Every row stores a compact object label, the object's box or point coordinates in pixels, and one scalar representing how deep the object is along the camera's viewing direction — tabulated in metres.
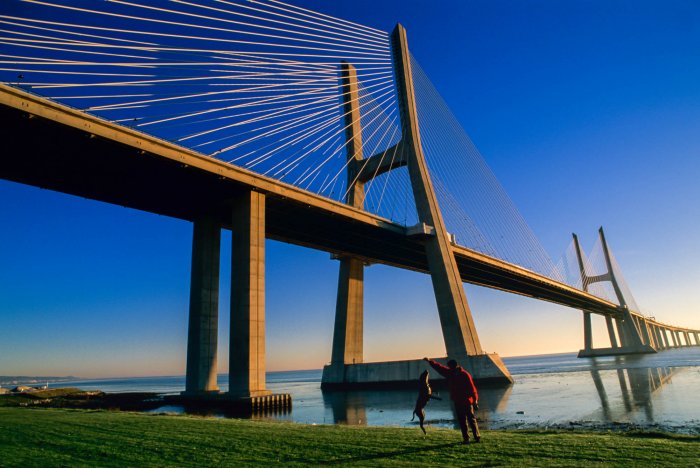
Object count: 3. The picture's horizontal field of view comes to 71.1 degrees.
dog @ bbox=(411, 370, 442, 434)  10.60
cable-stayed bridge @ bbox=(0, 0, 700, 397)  21.84
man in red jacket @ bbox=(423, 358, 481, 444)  8.72
